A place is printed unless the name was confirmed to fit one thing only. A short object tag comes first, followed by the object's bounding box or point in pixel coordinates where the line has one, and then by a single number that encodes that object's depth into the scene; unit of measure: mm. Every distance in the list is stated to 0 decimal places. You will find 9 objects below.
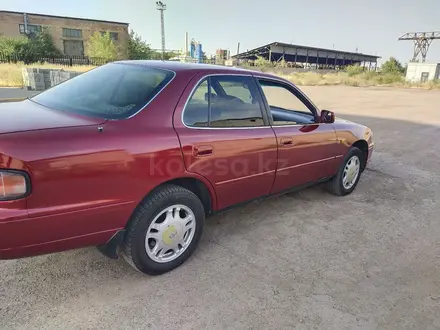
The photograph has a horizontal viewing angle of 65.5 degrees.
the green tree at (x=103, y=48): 47578
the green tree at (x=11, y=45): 39906
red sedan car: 1947
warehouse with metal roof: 57219
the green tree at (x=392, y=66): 57262
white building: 42250
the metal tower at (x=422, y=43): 56344
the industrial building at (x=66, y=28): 51500
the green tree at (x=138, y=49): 53656
